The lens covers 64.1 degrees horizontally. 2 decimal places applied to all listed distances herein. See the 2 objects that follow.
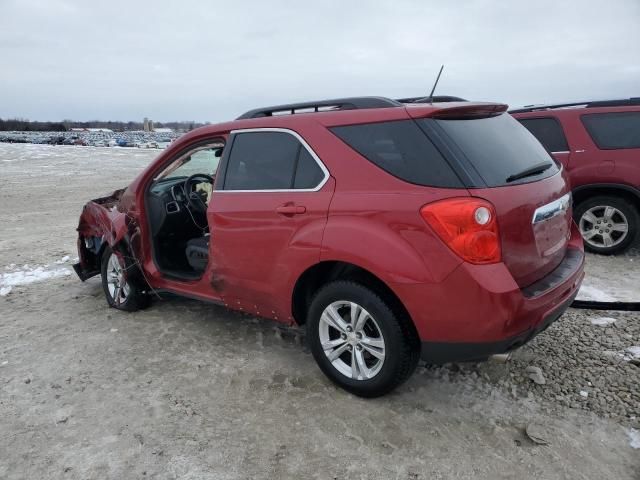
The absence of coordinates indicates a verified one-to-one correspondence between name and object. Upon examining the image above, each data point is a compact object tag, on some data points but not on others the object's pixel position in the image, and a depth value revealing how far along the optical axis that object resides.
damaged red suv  2.59
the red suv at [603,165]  6.06
